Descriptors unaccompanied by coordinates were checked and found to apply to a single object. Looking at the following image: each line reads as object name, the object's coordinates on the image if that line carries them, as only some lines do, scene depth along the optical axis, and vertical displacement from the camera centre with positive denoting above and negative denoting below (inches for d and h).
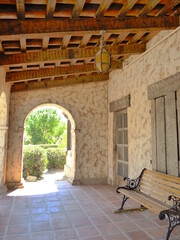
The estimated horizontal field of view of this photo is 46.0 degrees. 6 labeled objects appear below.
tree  768.9 +17.4
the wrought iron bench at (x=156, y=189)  104.7 -37.8
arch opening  250.8 -30.4
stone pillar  205.2 +1.8
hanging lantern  123.8 +43.4
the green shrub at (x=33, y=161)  309.4 -40.8
